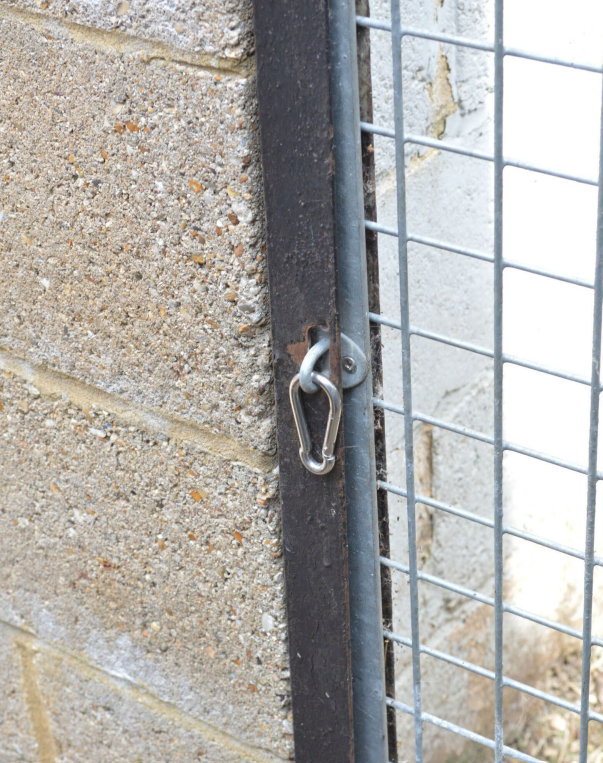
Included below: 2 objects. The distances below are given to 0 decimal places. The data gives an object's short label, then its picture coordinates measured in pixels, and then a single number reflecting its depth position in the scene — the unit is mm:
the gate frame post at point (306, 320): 1611
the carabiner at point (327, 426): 1662
